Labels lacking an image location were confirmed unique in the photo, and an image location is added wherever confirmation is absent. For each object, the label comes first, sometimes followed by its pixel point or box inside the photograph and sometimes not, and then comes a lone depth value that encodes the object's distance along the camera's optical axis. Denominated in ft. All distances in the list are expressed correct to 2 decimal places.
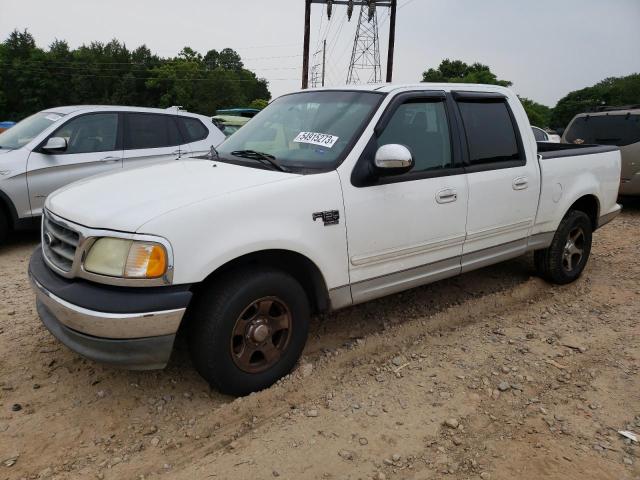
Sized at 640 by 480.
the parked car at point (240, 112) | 66.46
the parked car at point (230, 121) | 41.25
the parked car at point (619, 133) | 28.78
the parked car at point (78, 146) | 19.45
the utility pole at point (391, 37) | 65.10
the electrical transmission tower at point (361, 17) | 64.64
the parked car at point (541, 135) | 38.88
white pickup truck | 8.46
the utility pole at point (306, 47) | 64.13
